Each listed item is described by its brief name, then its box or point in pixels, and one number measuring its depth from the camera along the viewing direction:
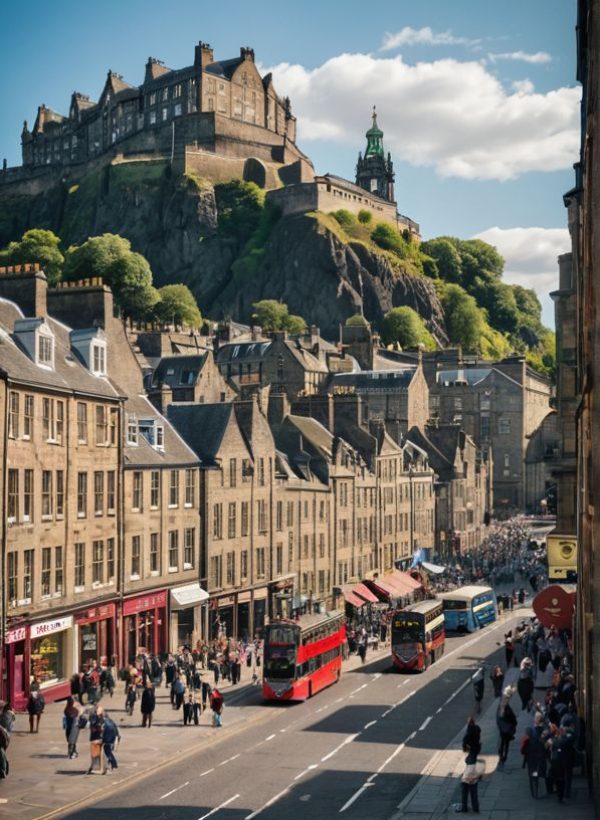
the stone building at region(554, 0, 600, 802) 25.19
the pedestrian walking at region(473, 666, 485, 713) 41.81
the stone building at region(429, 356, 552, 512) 140.50
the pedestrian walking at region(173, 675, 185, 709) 40.38
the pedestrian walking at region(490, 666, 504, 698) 43.19
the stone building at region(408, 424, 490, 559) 103.00
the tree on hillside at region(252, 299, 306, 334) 163.12
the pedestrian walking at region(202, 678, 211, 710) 40.71
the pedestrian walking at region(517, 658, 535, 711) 40.16
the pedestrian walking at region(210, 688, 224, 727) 37.84
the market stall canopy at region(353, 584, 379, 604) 69.05
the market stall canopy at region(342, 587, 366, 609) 68.56
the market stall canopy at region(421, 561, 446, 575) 85.81
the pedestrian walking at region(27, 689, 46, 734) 36.00
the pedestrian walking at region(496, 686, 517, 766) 32.16
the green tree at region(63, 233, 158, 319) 150.62
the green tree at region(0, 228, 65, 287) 161.75
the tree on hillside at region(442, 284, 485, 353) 188.75
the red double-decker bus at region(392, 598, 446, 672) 50.59
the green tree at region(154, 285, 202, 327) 153.62
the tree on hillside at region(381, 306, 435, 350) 172.88
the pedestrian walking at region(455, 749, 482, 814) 26.14
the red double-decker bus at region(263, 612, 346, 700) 42.62
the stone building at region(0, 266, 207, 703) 41.19
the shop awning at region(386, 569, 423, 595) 73.19
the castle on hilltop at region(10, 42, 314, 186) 190.25
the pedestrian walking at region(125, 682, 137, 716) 39.56
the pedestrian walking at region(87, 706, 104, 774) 30.58
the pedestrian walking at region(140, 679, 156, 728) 37.31
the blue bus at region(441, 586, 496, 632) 65.19
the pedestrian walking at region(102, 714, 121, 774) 30.45
